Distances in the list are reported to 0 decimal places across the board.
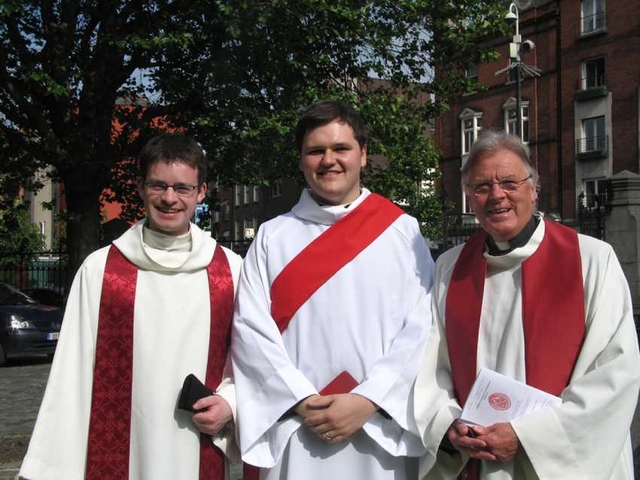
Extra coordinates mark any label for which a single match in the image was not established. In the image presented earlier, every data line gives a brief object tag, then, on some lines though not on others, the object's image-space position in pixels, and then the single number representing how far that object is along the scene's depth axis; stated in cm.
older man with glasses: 259
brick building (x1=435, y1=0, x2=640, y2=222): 3114
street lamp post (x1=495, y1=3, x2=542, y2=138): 1650
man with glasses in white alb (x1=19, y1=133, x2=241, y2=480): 306
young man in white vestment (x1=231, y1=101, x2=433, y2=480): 295
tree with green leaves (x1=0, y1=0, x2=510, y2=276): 1173
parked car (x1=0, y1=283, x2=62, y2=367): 1293
